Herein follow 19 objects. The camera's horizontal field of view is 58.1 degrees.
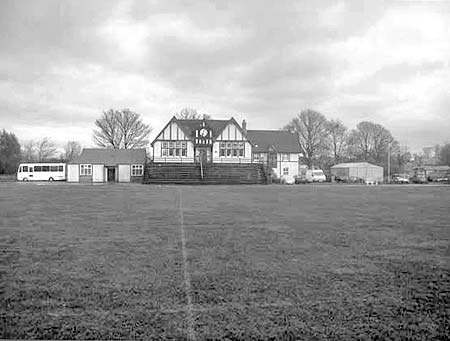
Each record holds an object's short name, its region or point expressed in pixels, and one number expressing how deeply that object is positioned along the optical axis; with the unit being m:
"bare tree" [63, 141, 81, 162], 91.51
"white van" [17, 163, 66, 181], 52.16
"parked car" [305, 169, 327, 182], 55.97
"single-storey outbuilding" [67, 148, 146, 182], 50.81
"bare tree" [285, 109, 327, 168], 75.25
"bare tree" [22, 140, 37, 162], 87.35
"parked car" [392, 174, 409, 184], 56.91
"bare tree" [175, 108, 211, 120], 73.88
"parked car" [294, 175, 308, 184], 51.34
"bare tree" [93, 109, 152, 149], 67.88
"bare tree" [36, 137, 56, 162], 90.88
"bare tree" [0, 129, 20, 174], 64.12
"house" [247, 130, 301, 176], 55.25
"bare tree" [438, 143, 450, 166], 85.56
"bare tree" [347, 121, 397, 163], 84.62
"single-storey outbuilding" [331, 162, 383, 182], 64.56
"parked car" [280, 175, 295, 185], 48.05
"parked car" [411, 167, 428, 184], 58.55
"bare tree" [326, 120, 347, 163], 81.88
